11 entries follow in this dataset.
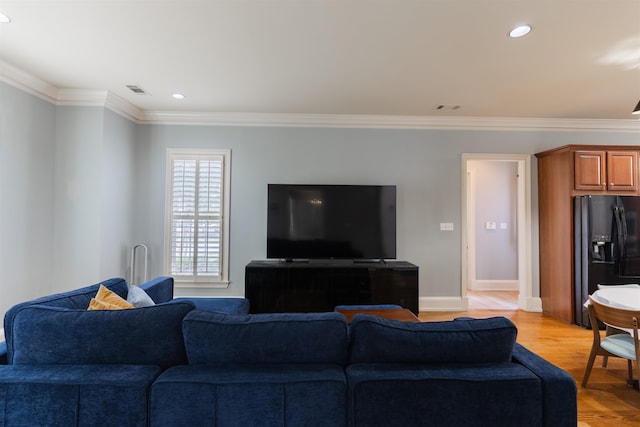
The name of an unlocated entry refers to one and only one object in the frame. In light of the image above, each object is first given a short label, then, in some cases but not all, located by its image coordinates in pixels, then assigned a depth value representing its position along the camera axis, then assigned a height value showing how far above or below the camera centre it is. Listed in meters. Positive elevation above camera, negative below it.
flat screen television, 4.30 +0.01
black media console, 3.93 -0.76
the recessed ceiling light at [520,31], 2.41 +1.51
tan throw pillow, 1.68 -0.43
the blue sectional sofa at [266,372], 1.19 -0.58
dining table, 2.23 -0.53
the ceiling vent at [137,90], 3.64 +1.56
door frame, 4.58 -0.04
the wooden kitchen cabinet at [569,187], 3.99 +0.51
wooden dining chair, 2.15 -0.86
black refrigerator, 3.78 -0.17
